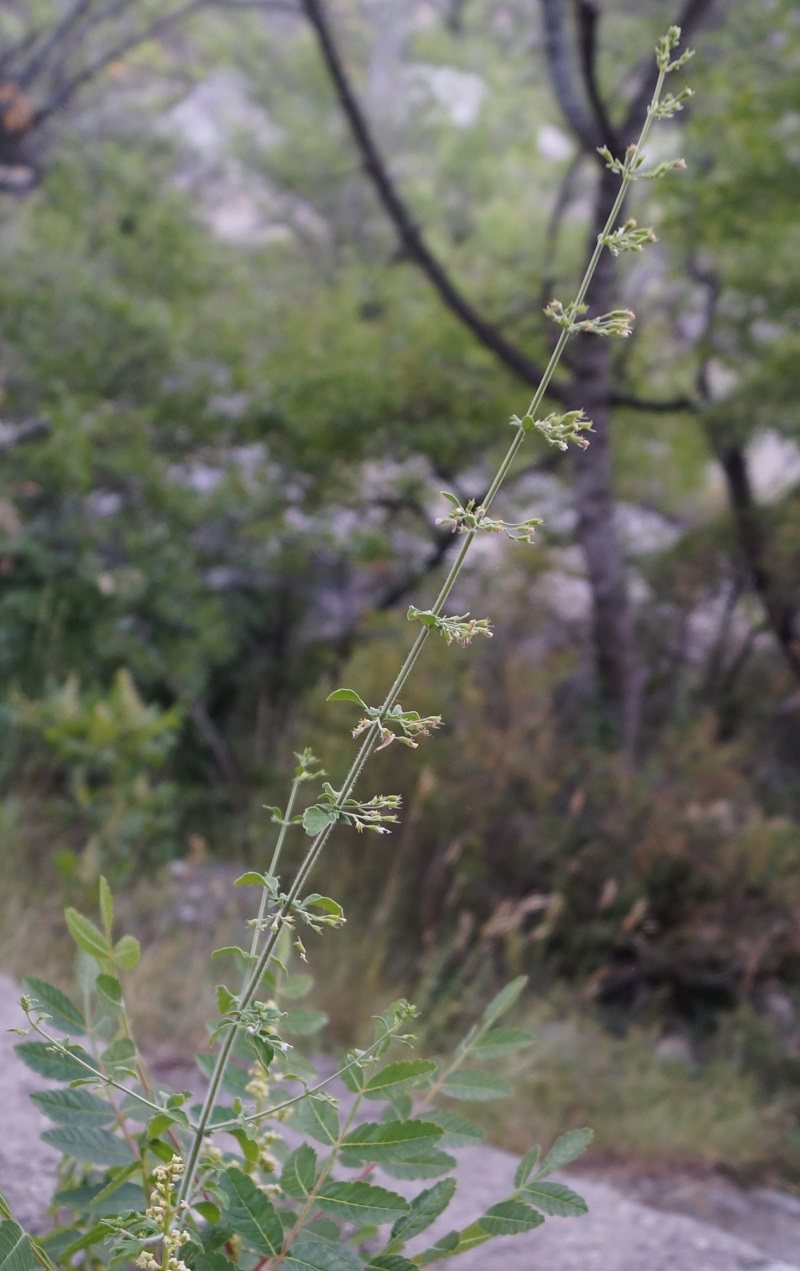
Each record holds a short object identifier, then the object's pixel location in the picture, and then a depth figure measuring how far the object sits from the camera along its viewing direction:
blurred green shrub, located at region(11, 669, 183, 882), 3.96
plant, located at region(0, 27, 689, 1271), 1.08
